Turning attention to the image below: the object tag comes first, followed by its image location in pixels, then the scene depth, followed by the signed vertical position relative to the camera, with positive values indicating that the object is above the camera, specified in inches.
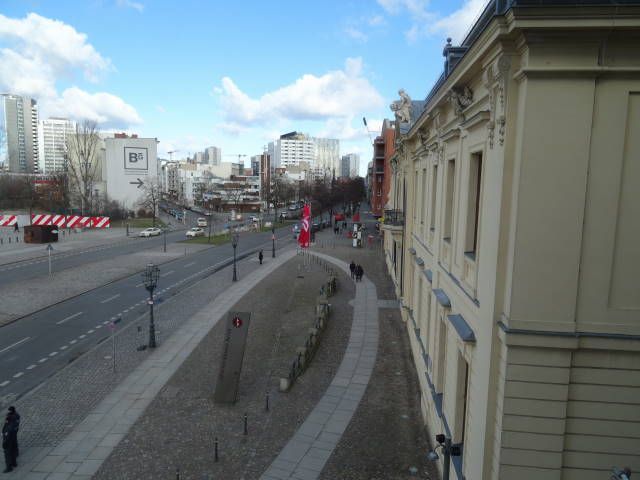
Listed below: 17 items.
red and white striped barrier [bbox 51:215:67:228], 1890.6 -149.0
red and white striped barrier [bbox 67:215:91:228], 1993.8 -163.6
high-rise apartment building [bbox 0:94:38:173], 6879.9 +769.0
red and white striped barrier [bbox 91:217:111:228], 2070.6 -172.6
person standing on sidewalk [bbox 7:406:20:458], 422.6 -210.0
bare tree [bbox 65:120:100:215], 3233.3 +193.6
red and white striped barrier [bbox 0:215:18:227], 1916.8 -154.7
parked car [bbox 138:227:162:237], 2390.5 -244.2
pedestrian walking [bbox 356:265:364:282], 1231.5 -218.7
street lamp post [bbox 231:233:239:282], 1262.3 -226.4
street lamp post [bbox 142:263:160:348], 735.1 -157.5
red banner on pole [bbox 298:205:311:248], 1230.3 -108.1
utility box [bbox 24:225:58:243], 1931.6 -209.7
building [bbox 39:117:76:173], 7513.8 +522.9
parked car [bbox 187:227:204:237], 2387.3 -242.2
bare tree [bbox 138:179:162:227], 3520.7 -77.1
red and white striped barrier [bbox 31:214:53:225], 1884.8 -145.6
